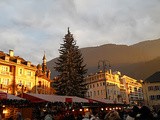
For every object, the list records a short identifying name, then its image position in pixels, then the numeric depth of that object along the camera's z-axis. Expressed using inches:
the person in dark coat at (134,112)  182.4
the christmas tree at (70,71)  788.8
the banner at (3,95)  366.7
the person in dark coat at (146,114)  149.4
